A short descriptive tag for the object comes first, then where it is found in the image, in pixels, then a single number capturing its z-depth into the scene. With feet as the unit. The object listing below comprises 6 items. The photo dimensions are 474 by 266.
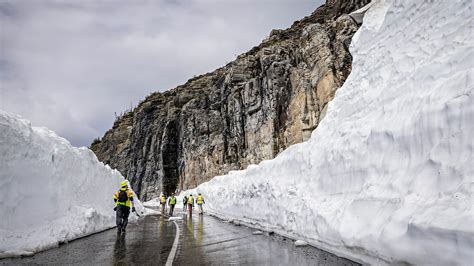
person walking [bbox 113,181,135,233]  40.70
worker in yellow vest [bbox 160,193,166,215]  89.88
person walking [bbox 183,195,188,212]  97.40
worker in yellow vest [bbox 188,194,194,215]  78.50
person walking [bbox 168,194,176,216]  85.56
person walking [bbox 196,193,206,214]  88.07
